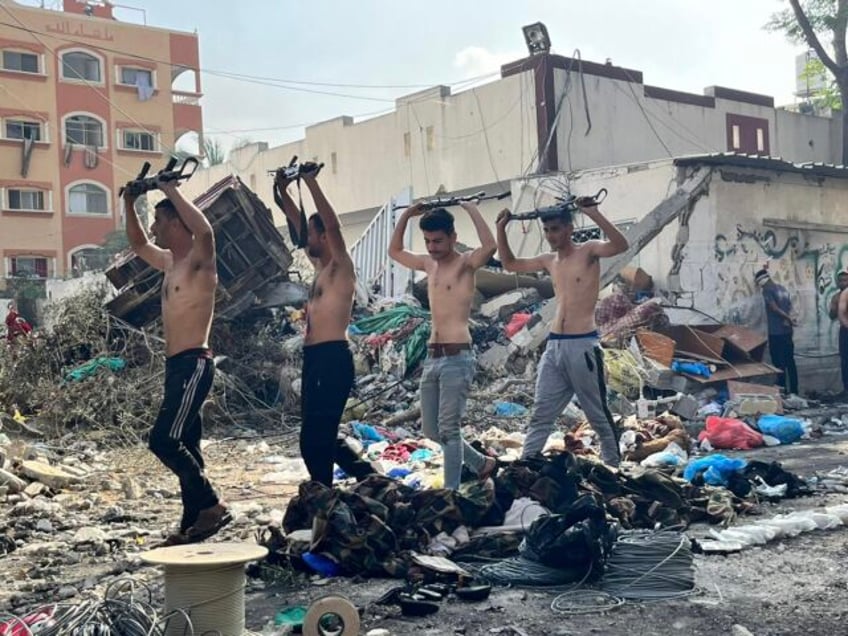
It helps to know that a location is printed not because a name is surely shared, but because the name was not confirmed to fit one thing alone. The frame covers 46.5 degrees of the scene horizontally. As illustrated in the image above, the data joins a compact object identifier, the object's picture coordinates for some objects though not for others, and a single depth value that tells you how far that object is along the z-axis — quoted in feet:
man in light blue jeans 19.53
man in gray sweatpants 21.90
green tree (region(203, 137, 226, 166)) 149.59
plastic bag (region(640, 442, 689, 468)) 26.68
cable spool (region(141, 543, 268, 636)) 12.18
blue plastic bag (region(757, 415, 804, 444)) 32.55
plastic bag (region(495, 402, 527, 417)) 37.73
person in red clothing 42.95
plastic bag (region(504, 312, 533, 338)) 45.19
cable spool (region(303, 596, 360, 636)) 12.13
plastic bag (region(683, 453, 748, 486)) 22.30
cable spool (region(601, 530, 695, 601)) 14.87
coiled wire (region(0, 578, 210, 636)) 11.75
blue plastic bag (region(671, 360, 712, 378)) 39.96
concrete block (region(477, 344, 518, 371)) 43.01
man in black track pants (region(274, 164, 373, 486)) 19.29
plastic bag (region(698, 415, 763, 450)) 31.22
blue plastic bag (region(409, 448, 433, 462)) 29.14
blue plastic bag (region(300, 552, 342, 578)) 15.89
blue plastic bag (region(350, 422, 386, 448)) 33.65
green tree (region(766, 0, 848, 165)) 77.25
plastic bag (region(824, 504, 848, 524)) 19.19
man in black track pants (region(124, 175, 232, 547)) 18.06
